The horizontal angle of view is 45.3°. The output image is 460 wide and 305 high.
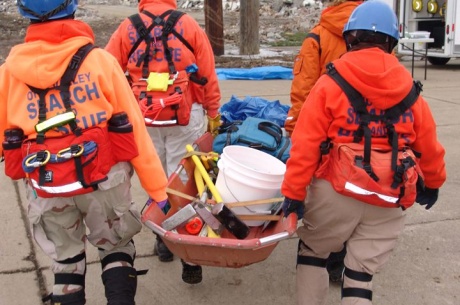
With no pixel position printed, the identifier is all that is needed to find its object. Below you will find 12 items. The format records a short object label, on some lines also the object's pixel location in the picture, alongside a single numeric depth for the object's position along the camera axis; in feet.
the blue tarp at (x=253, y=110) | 14.75
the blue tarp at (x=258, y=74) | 37.22
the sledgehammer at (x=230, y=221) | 9.90
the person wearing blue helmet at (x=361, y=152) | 8.59
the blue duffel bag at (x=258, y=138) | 12.32
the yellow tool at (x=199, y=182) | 11.23
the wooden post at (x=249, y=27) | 43.93
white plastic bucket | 10.22
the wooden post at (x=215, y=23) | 43.14
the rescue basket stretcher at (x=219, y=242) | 8.66
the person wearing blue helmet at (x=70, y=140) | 8.36
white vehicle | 42.13
